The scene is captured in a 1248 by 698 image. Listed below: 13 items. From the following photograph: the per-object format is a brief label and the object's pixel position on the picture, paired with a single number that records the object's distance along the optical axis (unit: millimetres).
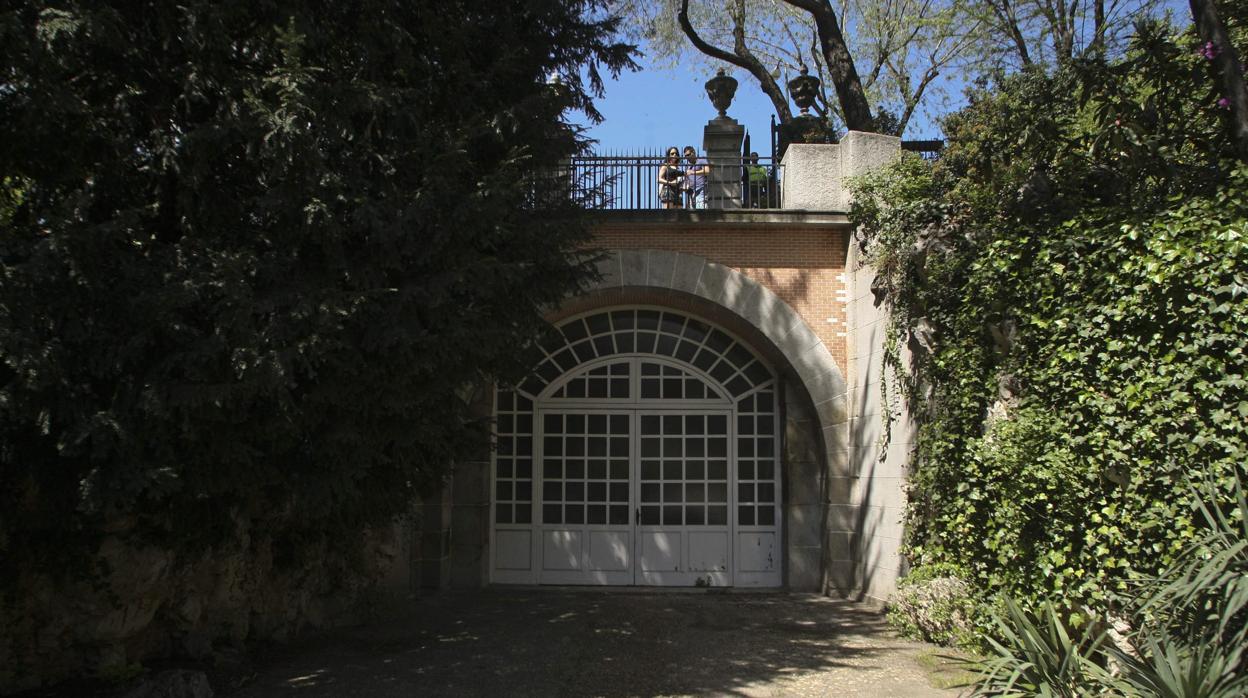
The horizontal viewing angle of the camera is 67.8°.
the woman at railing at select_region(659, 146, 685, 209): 11242
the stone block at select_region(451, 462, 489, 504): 11094
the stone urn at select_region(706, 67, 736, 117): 12086
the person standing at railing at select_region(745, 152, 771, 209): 11109
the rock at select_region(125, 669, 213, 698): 5527
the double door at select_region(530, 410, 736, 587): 11227
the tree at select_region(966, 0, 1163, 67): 16297
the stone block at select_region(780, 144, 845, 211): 10617
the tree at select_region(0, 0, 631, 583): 4812
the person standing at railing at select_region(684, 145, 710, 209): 11305
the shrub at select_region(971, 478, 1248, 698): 4207
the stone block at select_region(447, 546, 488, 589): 11000
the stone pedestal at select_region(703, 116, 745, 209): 11305
